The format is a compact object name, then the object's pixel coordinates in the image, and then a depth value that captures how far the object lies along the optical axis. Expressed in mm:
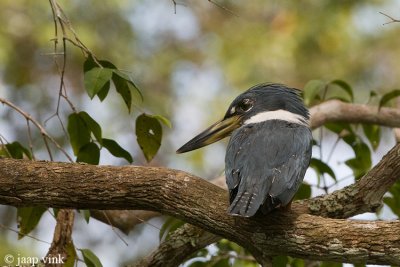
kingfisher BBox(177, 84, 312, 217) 5551
